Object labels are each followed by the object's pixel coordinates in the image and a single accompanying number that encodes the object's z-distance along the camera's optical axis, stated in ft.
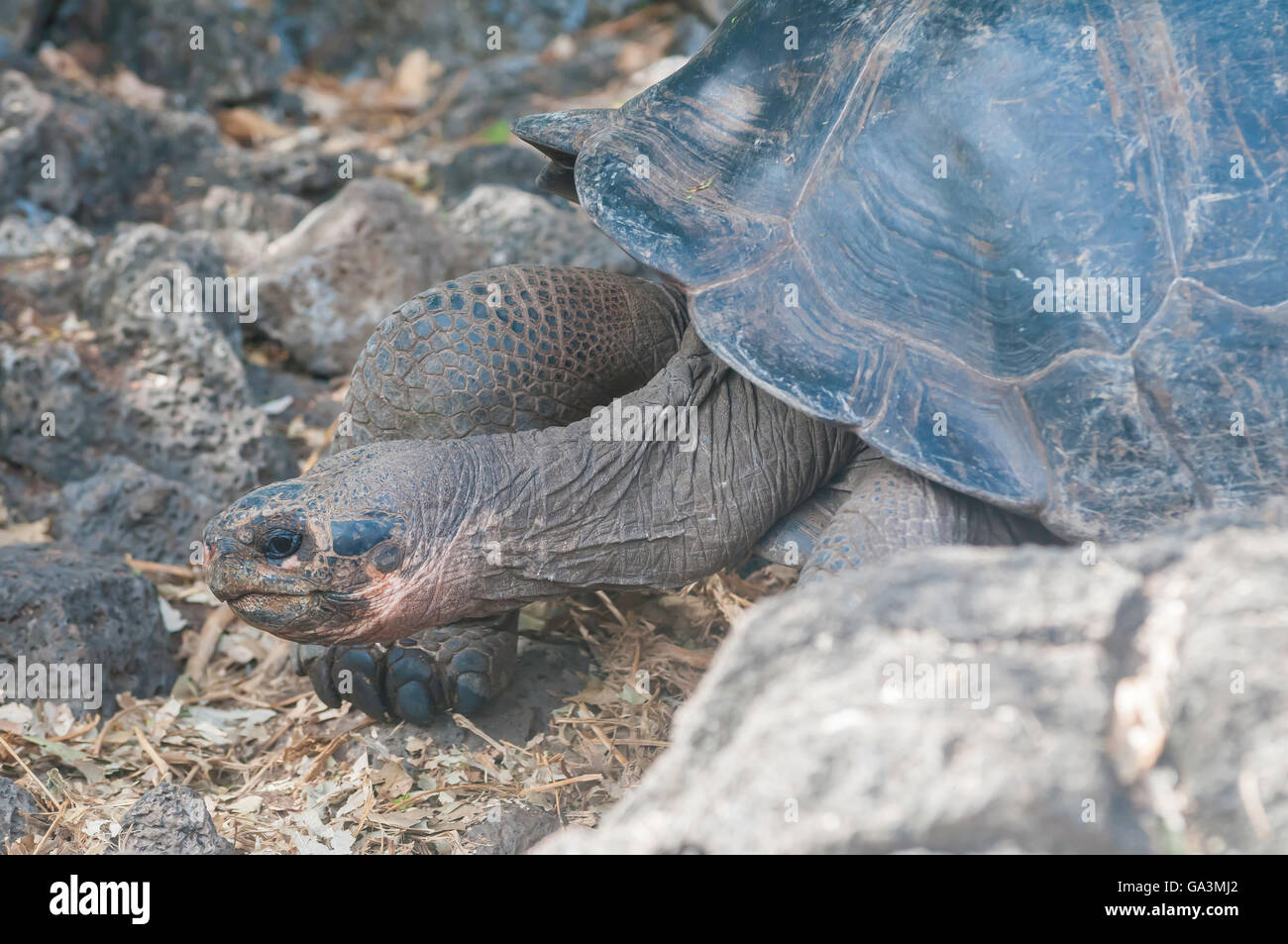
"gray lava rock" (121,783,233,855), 8.43
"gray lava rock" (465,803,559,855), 9.53
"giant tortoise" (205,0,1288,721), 8.45
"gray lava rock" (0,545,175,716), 11.39
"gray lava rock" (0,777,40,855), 9.36
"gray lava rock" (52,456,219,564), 13.82
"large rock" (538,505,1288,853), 4.45
